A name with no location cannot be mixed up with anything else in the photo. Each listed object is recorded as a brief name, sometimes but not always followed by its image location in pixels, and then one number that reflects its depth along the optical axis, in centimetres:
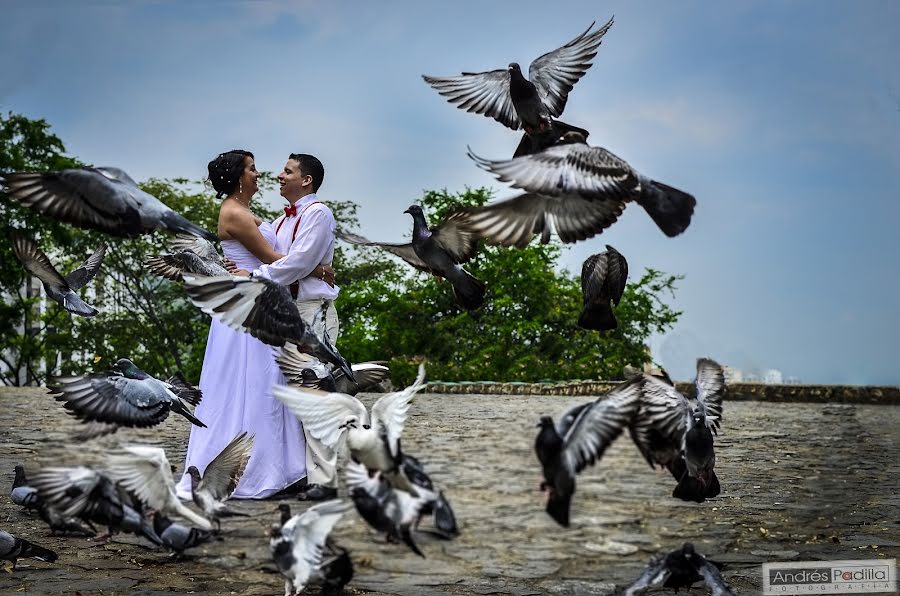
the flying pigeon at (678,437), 353
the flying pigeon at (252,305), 378
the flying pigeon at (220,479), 403
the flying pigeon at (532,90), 401
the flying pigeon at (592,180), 342
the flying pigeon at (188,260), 463
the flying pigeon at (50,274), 489
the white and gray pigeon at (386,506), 338
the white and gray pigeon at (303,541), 360
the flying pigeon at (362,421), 345
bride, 677
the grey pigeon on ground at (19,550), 562
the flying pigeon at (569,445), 338
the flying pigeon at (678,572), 375
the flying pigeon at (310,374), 530
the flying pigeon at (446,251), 404
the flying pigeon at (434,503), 343
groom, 587
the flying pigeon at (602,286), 402
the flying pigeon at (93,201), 368
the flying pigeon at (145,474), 375
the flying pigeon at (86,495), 373
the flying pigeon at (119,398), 393
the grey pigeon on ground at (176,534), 392
